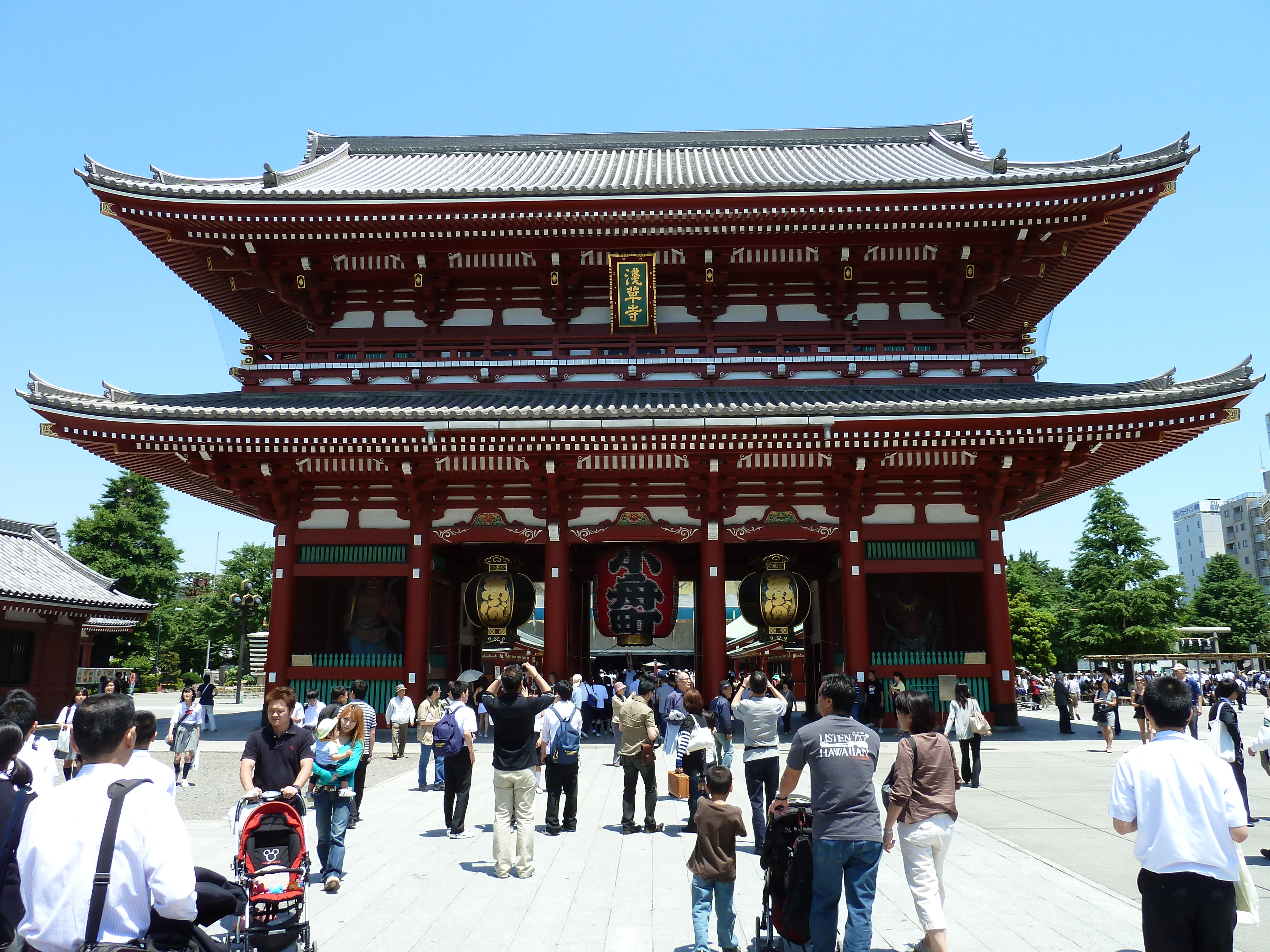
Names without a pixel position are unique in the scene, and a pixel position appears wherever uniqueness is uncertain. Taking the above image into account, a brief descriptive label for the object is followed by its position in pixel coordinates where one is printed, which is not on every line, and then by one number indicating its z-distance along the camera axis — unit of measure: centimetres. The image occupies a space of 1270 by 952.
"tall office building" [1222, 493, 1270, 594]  9825
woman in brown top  550
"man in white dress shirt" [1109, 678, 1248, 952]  409
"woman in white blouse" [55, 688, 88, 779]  1048
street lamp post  3553
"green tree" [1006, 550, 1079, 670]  5375
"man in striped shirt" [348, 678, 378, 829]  1002
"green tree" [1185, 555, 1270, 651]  6494
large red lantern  1841
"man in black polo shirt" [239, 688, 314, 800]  679
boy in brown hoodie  558
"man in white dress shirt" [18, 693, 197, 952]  350
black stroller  545
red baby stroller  530
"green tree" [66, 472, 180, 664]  4516
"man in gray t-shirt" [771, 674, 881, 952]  524
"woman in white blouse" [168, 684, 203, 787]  1273
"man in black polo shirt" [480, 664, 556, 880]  789
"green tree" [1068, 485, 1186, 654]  4631
